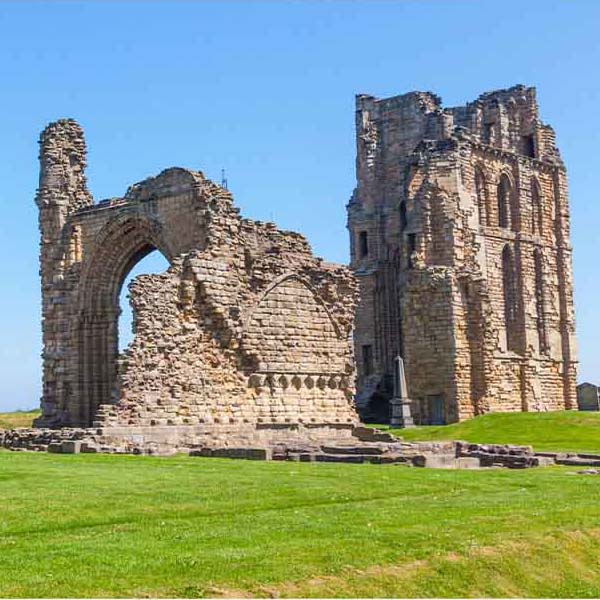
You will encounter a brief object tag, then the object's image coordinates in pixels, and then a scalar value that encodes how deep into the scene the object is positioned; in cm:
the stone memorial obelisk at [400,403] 4456
